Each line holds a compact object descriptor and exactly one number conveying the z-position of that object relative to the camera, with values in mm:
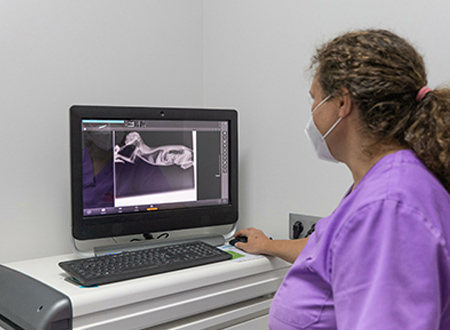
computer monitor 1337
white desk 1014
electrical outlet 1537
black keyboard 1084
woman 640
